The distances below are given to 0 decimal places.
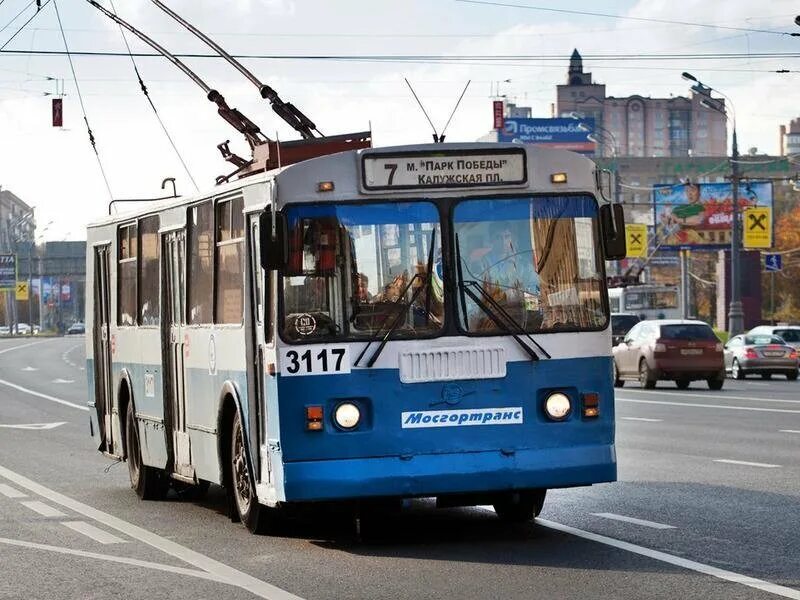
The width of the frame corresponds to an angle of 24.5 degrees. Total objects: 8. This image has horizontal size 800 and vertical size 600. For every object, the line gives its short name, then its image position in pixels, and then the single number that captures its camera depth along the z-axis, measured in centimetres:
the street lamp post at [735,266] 5378
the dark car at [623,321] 5516
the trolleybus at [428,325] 1088
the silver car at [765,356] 4525
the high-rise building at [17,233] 16395
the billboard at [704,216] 9250
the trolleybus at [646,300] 6894
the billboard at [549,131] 15762
